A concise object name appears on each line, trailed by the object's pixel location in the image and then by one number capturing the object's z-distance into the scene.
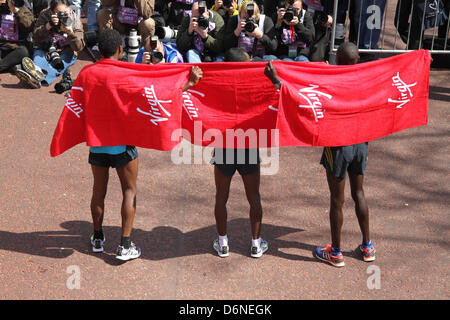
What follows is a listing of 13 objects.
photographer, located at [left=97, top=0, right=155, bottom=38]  10.54
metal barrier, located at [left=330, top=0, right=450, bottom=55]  9.73
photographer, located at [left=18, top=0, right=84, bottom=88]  10.00
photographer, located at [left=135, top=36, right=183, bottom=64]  8.70
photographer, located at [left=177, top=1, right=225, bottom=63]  9.91
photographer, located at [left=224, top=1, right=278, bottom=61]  9.50
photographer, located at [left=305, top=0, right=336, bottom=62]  10.07
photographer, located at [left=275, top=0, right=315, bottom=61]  9.76
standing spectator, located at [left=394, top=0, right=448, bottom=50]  9.84
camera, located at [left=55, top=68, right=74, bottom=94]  10.05
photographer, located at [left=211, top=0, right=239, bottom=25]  10.08
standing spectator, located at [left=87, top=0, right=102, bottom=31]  11.45
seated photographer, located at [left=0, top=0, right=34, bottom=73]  10.70
